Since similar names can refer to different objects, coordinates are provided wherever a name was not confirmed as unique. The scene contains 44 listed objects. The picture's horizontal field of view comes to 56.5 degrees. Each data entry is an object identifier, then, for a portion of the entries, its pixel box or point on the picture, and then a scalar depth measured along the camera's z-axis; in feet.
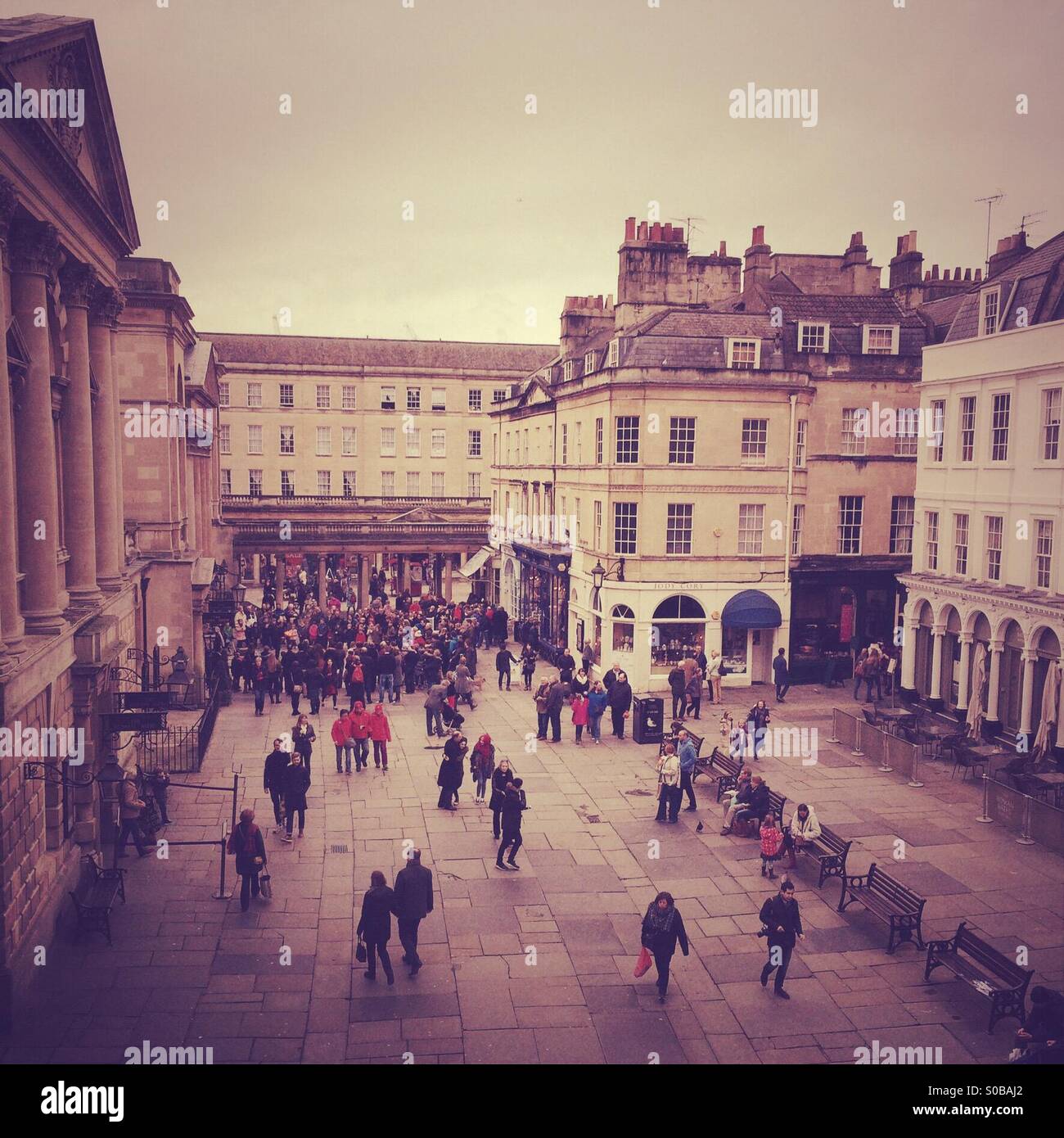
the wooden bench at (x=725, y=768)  62.34
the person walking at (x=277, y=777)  55.67
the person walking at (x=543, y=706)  77.87
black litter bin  78.54
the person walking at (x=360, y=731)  68.59
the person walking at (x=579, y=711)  77.00
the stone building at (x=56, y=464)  38.68
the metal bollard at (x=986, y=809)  60.03
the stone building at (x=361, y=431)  177.88
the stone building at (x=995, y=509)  70.13
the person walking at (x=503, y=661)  96.37
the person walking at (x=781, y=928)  38.99
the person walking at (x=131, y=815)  53.67
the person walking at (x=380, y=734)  68.39
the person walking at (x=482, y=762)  62.64
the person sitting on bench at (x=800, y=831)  51.39
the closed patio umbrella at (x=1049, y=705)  65.98
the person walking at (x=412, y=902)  41.06
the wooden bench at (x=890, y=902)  43.04
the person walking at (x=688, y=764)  60.29
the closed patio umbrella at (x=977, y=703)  74.33
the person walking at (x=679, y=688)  84.43
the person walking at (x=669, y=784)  58.34
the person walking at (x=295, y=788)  55.21
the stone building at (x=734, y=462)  95.35
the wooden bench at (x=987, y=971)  36.06
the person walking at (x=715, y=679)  91.71
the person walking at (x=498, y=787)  53.57
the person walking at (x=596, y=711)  77.77
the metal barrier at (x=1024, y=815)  54.39
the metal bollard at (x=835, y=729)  78.54
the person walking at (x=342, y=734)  68.18
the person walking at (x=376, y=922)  39.78
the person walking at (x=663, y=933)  38.34
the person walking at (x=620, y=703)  79.92
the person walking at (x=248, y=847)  46.01
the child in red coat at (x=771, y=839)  50.34
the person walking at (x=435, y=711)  76.95
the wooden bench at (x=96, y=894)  43.39
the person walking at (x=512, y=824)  50.88
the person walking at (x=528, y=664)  96.02
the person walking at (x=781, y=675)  90.43
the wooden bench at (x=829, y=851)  49.29
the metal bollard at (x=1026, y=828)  56.24
